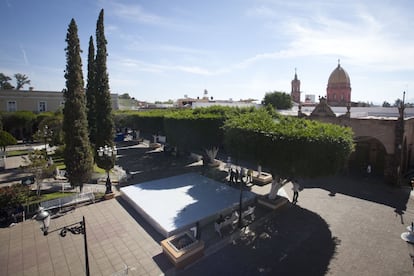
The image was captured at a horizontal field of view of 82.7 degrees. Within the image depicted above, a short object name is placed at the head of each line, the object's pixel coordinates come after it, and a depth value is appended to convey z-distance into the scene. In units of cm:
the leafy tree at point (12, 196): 1239
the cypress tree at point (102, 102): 1700
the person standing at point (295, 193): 1506
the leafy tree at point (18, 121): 3488
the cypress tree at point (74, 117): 1418
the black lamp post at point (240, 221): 1210
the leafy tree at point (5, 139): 2250
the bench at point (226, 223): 1150
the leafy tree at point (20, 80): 6919
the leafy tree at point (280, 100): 5550
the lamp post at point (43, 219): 639
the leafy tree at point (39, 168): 1475
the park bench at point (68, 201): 1349
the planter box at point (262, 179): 1864
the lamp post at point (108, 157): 1472
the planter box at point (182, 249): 934
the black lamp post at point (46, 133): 2387
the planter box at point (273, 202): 1417
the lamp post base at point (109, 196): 1555
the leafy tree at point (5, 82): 6632
